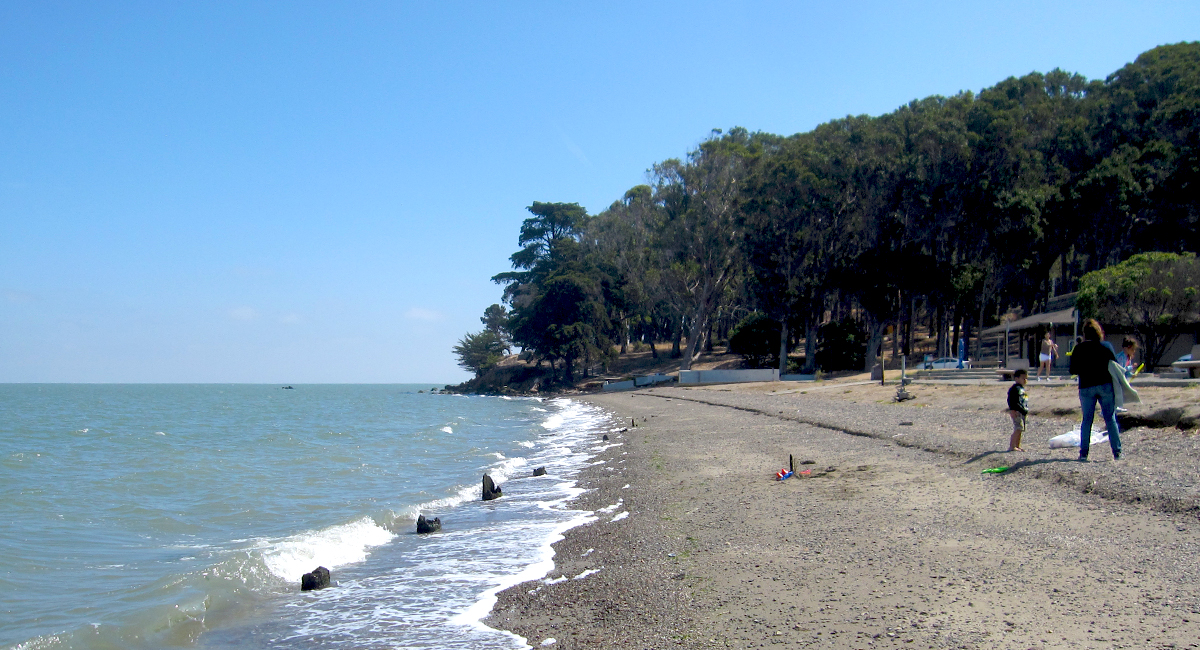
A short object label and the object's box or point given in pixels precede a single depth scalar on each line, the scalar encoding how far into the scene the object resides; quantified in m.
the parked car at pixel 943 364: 37.31
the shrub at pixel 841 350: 48.50
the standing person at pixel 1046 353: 23.12
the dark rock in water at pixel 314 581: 7.95
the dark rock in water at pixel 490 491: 13.36
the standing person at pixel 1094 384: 9.07
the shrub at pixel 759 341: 53.69
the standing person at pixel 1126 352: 16.91
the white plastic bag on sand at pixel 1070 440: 10.33
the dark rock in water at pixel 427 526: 10.68
